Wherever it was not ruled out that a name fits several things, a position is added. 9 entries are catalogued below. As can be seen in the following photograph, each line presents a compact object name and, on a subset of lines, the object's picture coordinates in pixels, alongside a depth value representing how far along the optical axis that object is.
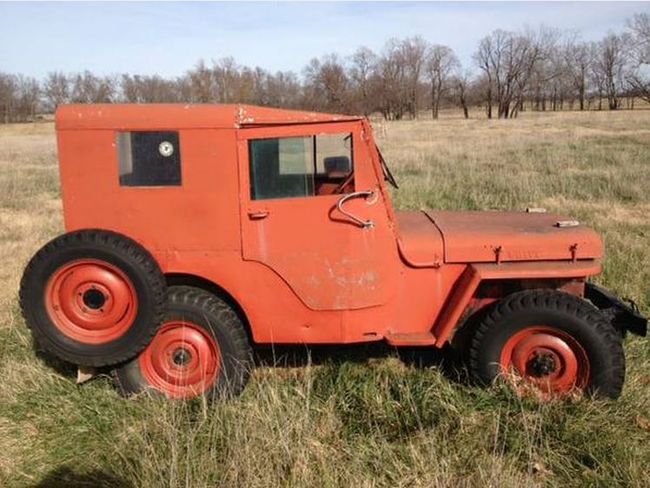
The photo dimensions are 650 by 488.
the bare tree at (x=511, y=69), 74.81
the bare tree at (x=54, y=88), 86.73
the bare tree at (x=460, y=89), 78.75
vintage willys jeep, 3.97
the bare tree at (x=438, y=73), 79.29
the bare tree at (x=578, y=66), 84.44
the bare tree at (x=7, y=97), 79.62
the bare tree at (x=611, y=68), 78.56
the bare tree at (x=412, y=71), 73.38
